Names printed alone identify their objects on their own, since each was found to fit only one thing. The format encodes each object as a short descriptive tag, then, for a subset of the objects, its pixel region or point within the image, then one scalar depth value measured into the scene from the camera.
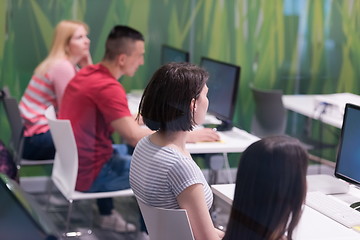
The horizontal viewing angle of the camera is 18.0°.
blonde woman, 6.45
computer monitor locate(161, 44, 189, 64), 6.91
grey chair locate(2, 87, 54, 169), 6.21
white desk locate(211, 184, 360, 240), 3.71
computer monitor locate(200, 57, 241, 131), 5.86
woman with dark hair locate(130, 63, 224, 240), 3.58
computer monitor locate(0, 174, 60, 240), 2.49
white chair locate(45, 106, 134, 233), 5.38
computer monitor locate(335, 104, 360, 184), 4.18
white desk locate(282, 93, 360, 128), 6.77
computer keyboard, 3.92
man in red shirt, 5.53
